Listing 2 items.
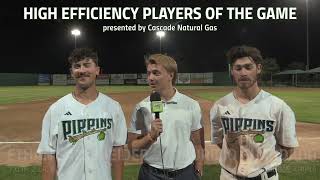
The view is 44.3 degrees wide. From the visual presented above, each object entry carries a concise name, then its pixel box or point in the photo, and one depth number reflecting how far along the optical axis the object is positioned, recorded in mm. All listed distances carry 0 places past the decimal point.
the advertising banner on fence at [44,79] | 61406
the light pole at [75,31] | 51675
